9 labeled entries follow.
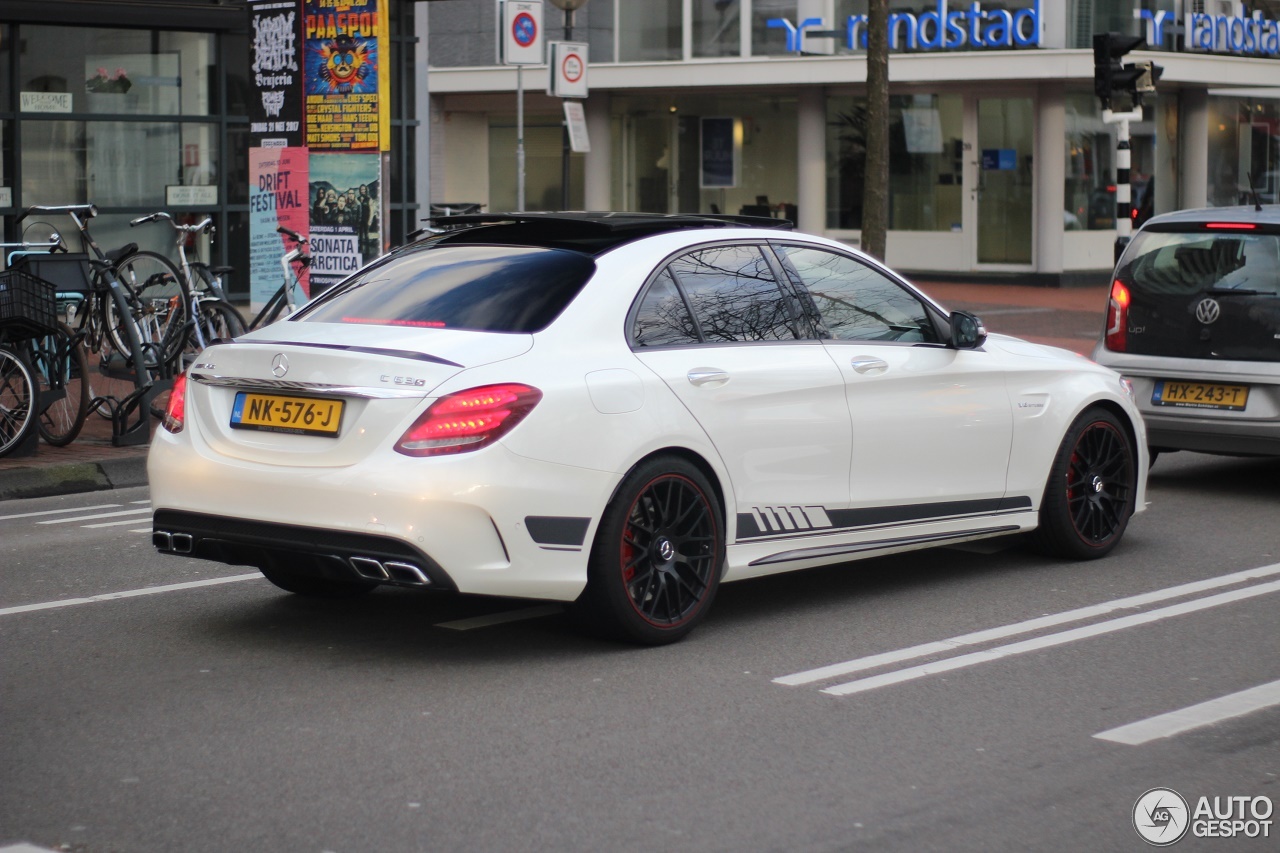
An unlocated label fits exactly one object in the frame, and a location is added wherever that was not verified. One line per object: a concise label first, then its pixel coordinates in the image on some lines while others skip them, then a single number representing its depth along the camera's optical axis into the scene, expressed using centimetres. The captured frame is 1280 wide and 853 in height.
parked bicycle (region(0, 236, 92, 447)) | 1152
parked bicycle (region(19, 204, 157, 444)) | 1200
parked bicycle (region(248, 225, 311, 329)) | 1411
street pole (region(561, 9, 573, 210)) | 1799
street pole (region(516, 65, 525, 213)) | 1645
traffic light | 1795
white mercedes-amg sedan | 574
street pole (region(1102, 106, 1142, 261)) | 1842
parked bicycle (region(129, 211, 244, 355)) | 1321
